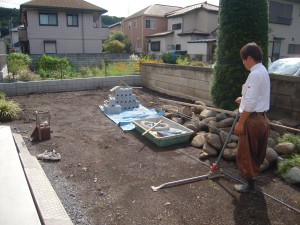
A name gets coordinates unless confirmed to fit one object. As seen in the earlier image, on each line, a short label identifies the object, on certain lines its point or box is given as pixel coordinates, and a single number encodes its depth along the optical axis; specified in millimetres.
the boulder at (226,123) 4766
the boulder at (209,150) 4367
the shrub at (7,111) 6309
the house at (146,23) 31531
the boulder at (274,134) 4465
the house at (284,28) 20797
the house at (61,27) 20922
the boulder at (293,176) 3413
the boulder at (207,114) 5582
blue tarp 6134
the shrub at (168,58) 15635
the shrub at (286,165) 3638
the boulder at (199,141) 4811
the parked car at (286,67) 5974
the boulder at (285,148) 3990
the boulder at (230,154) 4137
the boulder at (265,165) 3813
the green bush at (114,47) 27703
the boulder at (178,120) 5832
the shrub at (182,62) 10960
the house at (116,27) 41056
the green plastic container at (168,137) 4828
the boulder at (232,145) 4305
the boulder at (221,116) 5076
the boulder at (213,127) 4752
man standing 2844
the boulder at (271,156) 3893
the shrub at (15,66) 9570
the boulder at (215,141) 4395
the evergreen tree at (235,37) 5359
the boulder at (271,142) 4231
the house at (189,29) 25744
